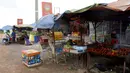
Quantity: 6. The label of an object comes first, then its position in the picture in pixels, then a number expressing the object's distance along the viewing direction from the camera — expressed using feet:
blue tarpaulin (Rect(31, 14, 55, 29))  18.61
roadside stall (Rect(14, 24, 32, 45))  50.80
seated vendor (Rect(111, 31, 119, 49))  27.03
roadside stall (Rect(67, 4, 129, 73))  14.38
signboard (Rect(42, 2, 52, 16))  46.50
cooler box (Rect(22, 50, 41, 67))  18.94
